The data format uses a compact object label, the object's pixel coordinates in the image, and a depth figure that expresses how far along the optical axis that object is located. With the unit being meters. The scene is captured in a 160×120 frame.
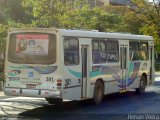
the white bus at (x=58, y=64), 15.05
